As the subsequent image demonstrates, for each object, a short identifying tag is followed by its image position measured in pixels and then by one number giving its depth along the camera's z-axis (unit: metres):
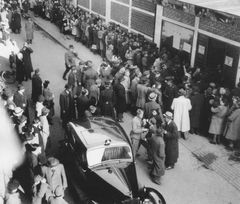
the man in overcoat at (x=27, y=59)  16.08
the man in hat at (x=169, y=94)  13.05
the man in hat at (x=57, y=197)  8.34
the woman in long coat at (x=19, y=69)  15.93
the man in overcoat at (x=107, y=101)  12.38
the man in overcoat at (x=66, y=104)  12.34
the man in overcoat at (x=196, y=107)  12.26
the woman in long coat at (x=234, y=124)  11.44
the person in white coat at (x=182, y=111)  12.05
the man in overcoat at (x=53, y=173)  8.72
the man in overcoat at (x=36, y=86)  13.66
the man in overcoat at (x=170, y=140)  10.48
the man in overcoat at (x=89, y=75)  14.30
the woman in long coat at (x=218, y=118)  11.76
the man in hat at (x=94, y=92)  12.92
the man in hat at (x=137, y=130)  10.77
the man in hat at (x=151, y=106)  12.02
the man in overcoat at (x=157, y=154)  9.96
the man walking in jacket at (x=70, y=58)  16.31
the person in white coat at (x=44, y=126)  10.49
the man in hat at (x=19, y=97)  12.19
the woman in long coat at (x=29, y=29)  21.02
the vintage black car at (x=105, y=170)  8.90
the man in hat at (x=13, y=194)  8.09
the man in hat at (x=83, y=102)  12.19
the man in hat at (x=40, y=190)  8.45
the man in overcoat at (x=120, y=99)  12.99
